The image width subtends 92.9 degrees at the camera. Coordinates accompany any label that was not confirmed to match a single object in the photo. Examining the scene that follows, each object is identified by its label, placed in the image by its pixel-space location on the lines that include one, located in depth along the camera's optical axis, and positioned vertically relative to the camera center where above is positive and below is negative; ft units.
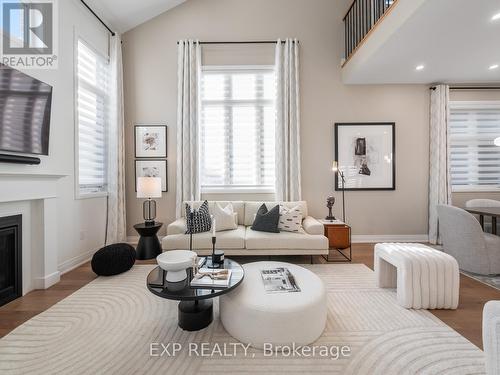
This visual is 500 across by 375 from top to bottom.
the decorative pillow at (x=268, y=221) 10.73 -1.59
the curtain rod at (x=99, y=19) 10.76 +8.25
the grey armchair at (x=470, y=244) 9.15 -2.26
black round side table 11.30 -2.73
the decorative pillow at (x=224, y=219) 10.93 -1.53
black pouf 9.20 -2.95
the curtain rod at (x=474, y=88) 13.41 +5.59
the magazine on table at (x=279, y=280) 5.94 -2.56
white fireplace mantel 8.09 -1.56
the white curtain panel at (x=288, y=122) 12.92 +3.49
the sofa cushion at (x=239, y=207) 12.17 -1.10
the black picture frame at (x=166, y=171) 13.33 +0.82
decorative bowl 5.74 -1.89
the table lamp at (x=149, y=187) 11.00 -0.07
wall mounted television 6.98 +2.33
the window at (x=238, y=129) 13.46 +3.24
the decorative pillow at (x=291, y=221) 10.77 -1.60
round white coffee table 5.23 -2.93
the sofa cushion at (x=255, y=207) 11.98 -1.09
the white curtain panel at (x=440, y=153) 13.05 +1.84
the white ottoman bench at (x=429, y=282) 6.89 -2.78
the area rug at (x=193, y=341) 4.87 -3.69
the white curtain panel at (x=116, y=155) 12.31 +1.58
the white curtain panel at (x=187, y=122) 12.89 +3.44
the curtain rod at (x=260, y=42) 13.25 +8.04
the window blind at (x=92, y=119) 10.77 +3.21
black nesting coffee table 5.37 -2.45
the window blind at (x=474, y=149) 13.74 +2.18
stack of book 5.70 -2.35
